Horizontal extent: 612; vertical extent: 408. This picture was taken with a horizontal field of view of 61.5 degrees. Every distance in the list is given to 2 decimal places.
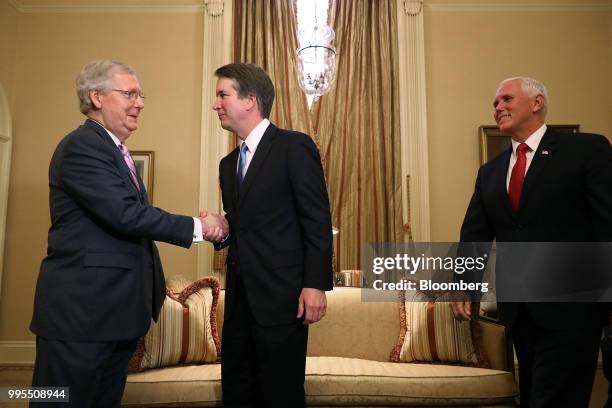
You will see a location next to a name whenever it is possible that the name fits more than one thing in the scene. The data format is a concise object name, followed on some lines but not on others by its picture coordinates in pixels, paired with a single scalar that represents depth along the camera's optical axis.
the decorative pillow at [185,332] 2.56
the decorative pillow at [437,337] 2.70
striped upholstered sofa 2.37
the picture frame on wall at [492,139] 4.77
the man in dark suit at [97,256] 1.54
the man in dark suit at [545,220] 1.68
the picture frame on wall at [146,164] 4.77
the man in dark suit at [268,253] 1.64
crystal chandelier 3.70
